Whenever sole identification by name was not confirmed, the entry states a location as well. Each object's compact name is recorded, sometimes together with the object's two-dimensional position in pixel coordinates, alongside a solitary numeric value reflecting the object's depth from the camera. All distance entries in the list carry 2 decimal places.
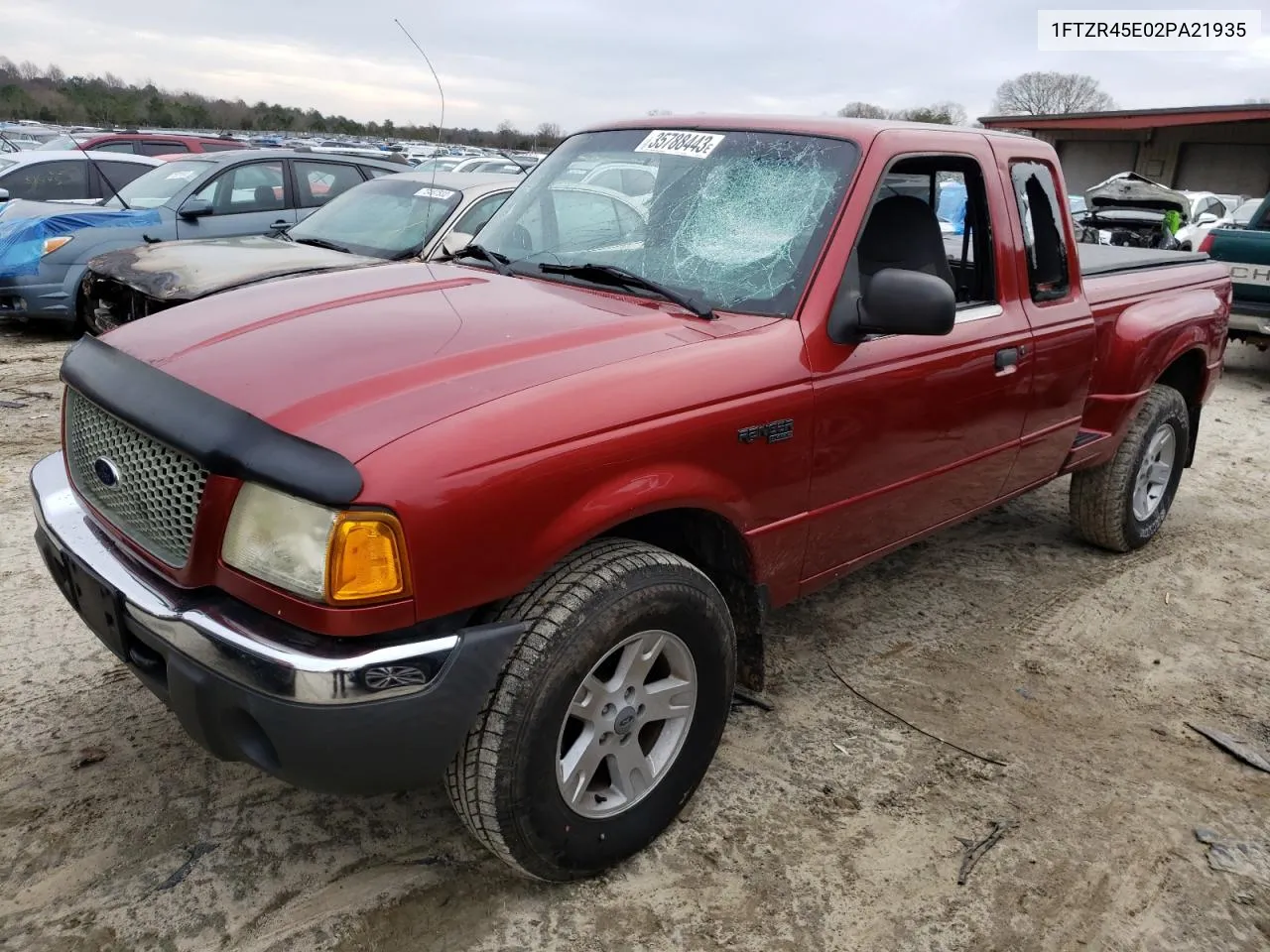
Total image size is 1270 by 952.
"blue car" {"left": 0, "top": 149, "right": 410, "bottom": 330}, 7.91
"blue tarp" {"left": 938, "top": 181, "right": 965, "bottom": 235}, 3.68
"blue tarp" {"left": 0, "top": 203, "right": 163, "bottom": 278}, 7.89
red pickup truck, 1.96
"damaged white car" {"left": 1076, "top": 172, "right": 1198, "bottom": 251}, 13.54
